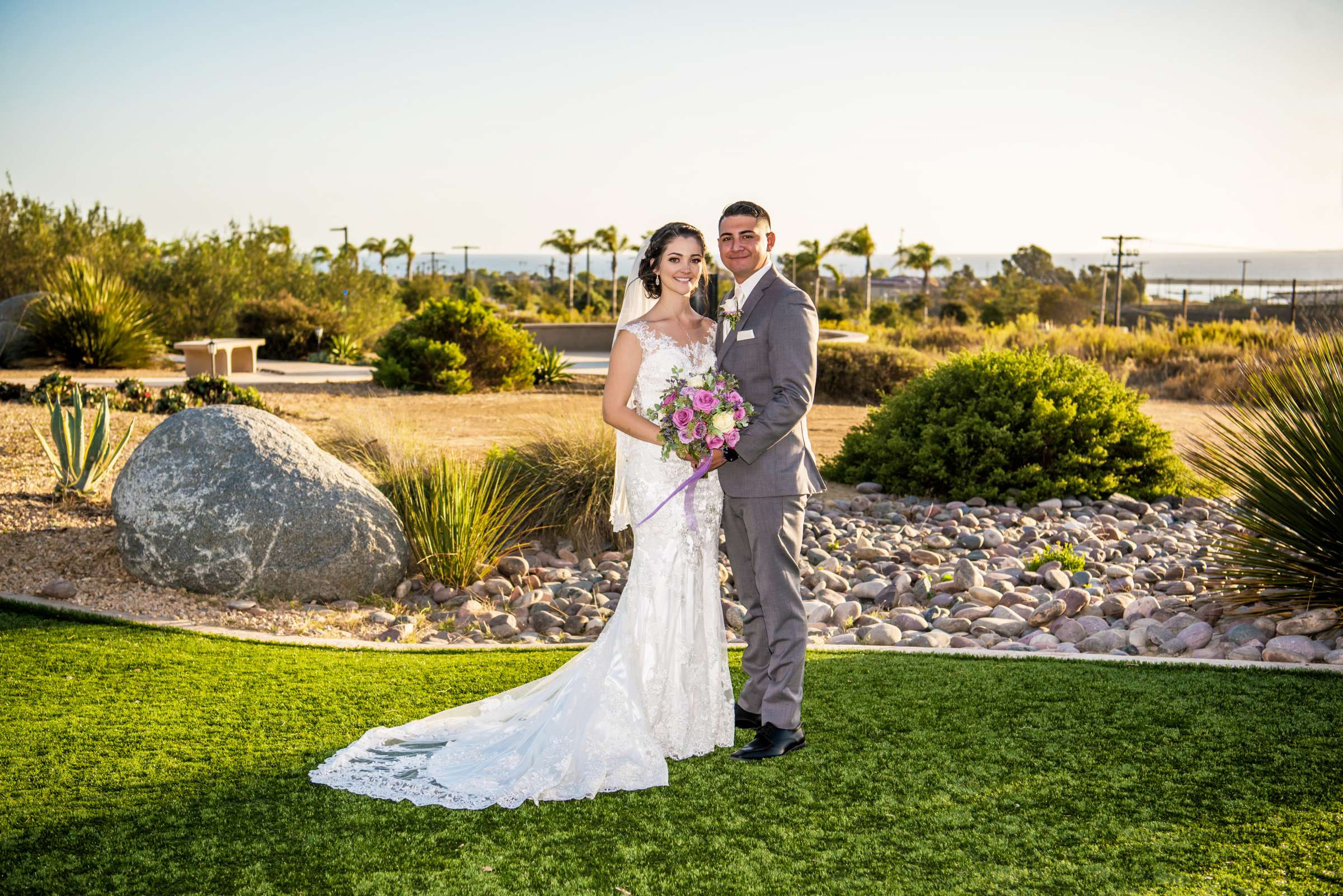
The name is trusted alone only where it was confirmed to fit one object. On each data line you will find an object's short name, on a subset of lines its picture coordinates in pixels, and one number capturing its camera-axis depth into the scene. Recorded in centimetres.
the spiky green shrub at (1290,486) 587
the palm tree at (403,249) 7719
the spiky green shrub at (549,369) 1906
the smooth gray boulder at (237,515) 655
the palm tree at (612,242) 5962
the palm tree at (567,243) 6056
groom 408
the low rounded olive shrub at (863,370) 1852
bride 404
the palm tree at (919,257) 5916
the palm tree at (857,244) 5297
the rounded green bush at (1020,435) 1002
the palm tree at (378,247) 7750
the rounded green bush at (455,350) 1717
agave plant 808
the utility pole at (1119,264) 4178
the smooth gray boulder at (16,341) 1805
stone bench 1703
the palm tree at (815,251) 5447
